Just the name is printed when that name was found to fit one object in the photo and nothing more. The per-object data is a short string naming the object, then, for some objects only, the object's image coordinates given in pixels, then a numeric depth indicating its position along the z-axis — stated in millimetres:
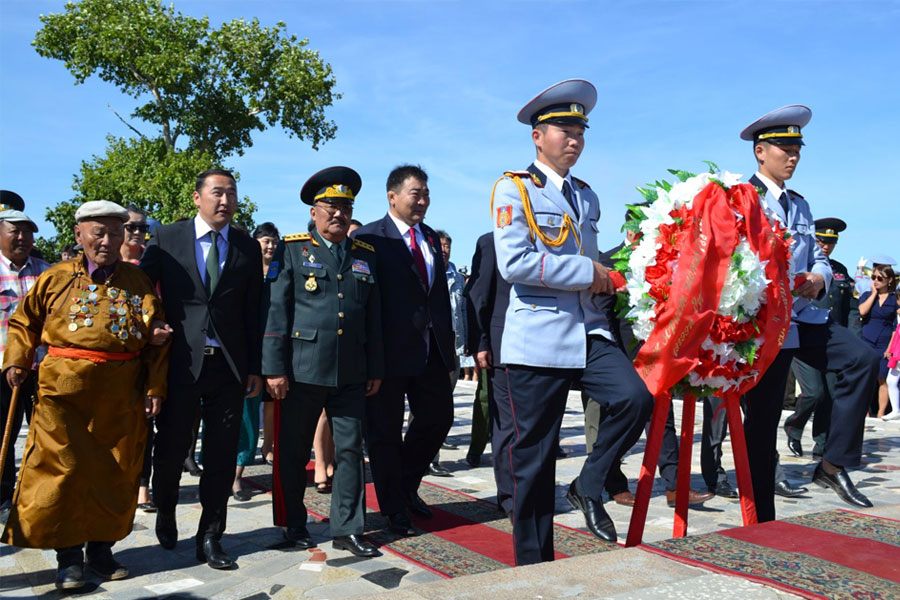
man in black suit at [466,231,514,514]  5809
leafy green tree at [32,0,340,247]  29484
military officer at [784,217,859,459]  8180
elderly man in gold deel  4289
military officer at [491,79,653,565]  4094
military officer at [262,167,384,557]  4945
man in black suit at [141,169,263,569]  4855
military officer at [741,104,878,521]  5125
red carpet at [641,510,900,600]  3009
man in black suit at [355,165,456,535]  5672
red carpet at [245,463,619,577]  4684
